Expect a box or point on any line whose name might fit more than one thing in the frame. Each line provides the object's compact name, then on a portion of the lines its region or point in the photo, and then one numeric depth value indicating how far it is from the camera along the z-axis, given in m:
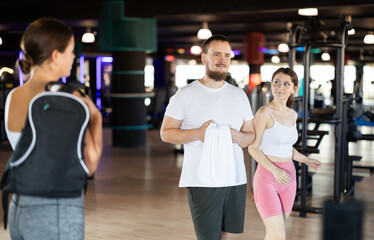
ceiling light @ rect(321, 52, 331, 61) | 18.43
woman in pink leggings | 2.78
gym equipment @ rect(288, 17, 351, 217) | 4.61
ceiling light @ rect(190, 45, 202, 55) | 14.53
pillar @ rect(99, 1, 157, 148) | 9.15
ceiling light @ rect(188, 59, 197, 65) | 22.82
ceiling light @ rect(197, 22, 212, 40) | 9.98
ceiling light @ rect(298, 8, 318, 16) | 7.72
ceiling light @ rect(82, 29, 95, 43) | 9.71
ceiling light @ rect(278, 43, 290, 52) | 14.02
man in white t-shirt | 2.50
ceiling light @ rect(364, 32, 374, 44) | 10.12
